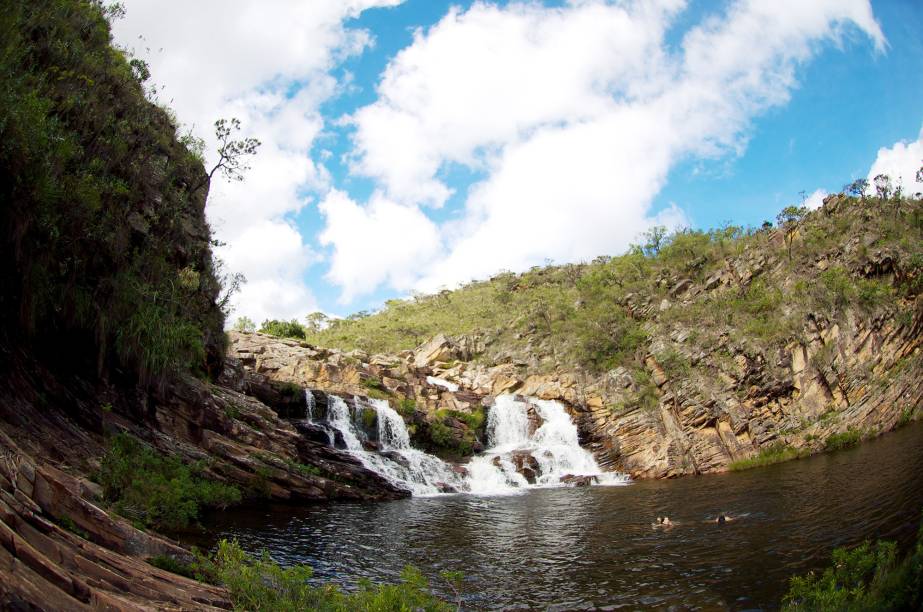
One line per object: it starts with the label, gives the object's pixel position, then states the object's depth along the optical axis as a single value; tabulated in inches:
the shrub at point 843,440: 1389.0
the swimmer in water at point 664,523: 828.0
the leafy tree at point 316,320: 3853.3
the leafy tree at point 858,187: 1996.8
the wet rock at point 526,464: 1507.1
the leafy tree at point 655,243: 2736.2
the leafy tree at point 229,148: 1160.2
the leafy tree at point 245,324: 2800.2
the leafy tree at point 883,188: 1944.8
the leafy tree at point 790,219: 2056.6
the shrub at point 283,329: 2598.4
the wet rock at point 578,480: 1458.0
